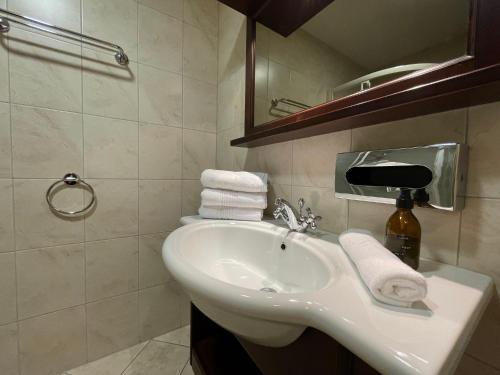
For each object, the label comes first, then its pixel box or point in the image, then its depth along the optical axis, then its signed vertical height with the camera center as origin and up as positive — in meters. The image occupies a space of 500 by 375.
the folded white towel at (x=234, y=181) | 0.86 -0.02
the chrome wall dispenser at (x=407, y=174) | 0.44 +0.02
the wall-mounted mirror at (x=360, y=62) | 0.39 +0.32
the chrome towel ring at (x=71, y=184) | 0.91 -0.08
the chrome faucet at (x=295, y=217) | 0.70 -0.13
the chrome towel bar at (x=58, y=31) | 0.79 +0.57
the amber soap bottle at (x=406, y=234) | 0.44 -0.11
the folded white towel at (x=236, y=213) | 0.89 -0.15
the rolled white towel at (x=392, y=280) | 0.30 -0.15
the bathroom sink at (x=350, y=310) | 0.23 -0.18
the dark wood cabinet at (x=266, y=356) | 0.32 -0.41
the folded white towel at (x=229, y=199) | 0.87 -0.09
